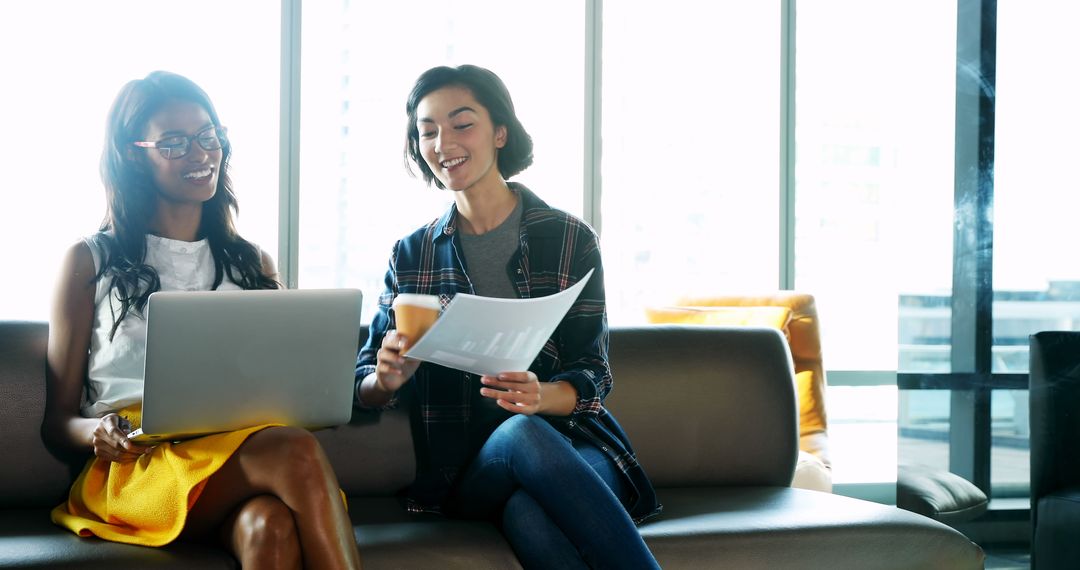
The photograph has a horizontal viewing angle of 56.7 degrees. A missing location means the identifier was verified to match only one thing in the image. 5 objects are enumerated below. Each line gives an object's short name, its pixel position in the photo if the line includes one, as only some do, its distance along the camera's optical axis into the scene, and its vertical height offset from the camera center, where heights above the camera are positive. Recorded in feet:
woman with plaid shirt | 5.50 -0.41
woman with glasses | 4.79 -0.56
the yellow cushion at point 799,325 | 9.53 -0.39
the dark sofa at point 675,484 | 5.42 -1.38
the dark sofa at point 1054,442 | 7.22 -1.12
